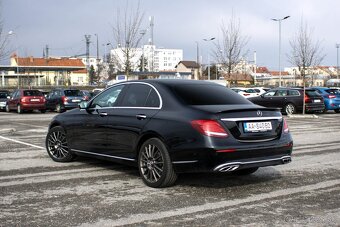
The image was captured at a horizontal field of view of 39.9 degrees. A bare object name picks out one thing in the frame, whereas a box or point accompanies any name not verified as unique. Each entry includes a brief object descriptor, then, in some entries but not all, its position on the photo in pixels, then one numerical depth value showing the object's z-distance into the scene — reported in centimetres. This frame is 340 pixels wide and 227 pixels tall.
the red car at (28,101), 2733
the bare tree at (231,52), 3856
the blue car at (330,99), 2698
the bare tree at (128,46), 3007
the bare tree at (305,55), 3180
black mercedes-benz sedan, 605
